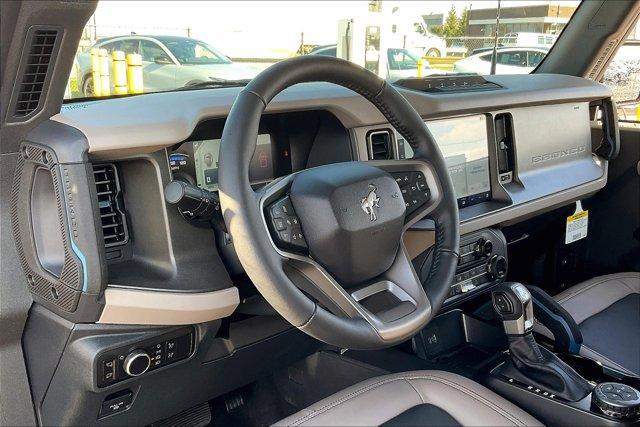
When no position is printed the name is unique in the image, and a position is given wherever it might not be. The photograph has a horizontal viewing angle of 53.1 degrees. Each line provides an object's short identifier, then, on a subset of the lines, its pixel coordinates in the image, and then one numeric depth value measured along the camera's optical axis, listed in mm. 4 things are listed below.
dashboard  1480
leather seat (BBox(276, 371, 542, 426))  1528
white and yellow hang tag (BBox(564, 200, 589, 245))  2961
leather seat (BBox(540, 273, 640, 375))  2227
